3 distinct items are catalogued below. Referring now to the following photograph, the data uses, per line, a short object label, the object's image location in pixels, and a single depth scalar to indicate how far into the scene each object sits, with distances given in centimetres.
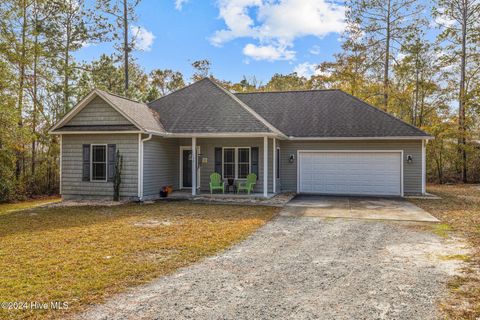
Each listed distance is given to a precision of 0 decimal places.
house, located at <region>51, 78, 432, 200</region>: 1279
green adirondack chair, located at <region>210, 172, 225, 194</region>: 1370
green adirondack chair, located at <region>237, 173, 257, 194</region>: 1358
